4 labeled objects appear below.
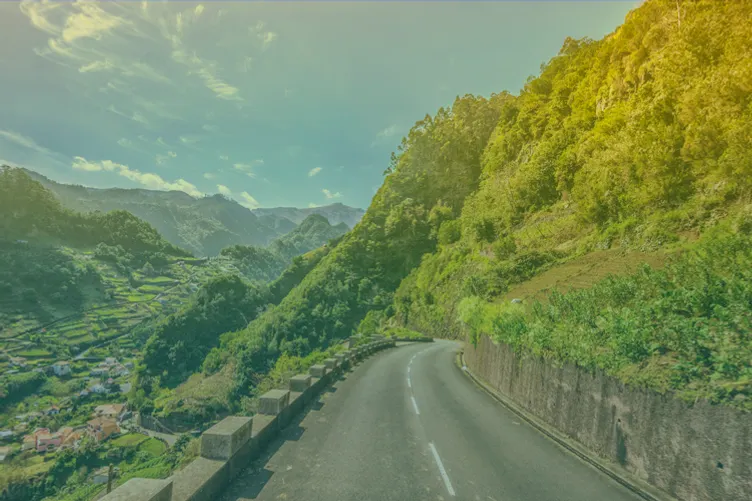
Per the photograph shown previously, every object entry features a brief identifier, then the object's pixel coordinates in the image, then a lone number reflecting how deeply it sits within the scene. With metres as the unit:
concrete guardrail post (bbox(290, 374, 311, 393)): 10.30
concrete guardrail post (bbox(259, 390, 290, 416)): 7.94
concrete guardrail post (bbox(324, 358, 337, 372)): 14.37
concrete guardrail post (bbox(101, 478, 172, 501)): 3.42
